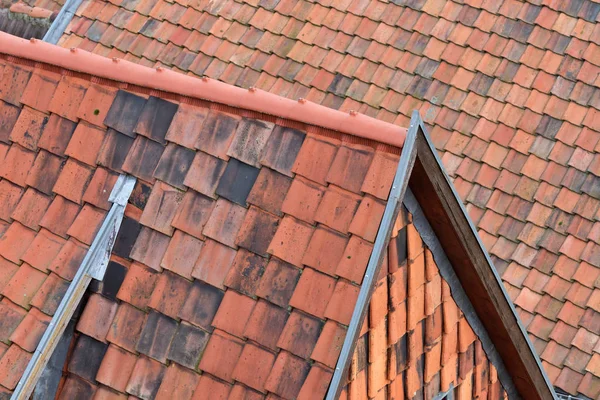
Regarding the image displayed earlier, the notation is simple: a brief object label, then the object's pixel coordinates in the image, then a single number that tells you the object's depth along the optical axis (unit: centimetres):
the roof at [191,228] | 662
